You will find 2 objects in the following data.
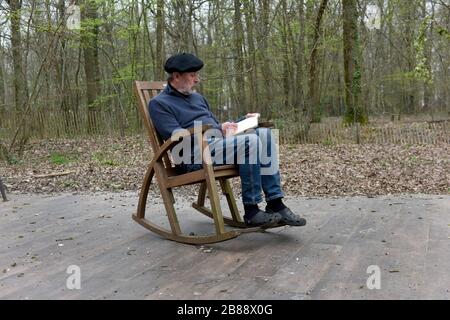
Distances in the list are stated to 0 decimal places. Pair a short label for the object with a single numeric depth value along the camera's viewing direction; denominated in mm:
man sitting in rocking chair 2924
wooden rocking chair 2877
